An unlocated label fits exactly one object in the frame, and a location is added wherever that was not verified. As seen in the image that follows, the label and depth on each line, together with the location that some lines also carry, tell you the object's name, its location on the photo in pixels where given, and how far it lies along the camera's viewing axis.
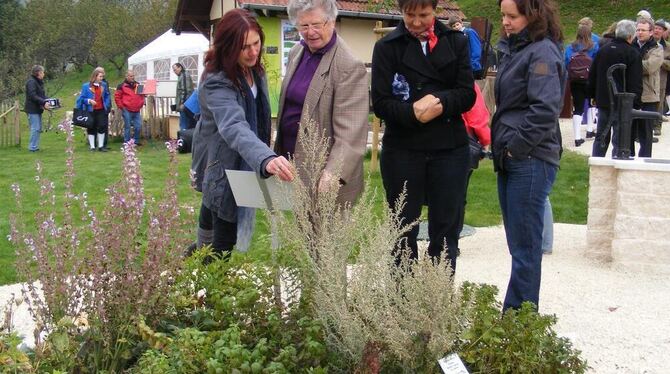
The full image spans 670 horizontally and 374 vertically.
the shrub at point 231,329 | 2.67
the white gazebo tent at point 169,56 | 21.45
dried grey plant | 2.74
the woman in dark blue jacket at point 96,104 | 15.70
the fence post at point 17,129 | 17.01
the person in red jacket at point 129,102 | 16.72
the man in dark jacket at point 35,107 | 16.22
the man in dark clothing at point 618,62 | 8.93
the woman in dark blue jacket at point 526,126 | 3.81
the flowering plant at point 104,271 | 3.00
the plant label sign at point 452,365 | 2.72
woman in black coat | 3.88
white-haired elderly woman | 3.58
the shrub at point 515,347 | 2.85
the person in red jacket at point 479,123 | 5.23
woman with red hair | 3.67
